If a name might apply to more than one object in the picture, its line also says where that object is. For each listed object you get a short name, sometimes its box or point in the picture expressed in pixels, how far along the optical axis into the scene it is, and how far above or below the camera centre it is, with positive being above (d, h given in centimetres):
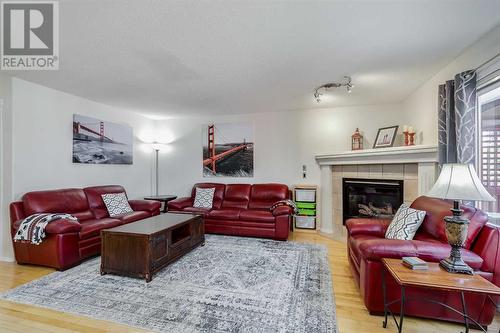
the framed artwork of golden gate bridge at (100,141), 391 +44
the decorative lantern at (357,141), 437 +47
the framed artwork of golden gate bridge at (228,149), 513 +36
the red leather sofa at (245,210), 397 -85
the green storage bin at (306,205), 455 -78
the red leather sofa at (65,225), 276 -82
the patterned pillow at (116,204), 388 -67
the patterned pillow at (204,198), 468 -67
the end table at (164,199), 480 -70
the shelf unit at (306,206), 455 -81
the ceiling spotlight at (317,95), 371 +116
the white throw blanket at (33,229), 270 -76
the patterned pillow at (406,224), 230 -60
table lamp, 162 -22
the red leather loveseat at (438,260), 176 -77
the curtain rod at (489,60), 199 +95
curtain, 224 +47
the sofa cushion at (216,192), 481 -57
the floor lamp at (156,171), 563 -16
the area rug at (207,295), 187 -127
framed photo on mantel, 399 +51
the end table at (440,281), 145 -76
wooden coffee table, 254 -97
